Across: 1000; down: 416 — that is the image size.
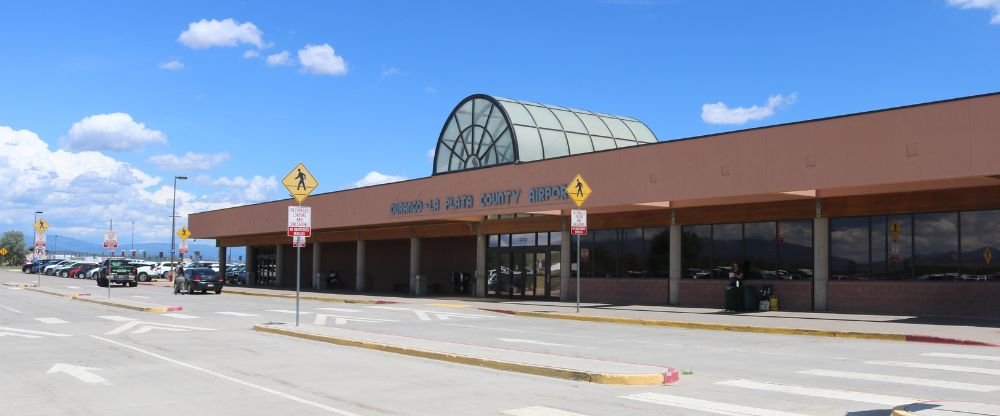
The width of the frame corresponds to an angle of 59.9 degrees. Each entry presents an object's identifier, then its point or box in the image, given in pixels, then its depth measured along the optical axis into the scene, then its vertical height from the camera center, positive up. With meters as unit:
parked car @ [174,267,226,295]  47.25 -1.24
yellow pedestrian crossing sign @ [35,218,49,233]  51.29 +1.90
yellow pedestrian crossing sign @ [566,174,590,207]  26.61 +2.19
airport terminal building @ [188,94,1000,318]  22.47 +1.81
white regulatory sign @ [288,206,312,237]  22.28 +0.98
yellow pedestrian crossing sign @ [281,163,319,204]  21.77 +1.93
